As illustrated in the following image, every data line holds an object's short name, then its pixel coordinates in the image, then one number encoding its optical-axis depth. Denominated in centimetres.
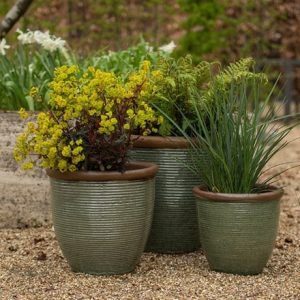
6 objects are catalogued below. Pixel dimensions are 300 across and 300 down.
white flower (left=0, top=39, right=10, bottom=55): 744
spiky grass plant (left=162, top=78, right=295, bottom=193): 515
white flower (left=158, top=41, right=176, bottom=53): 801
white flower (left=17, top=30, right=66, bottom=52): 730
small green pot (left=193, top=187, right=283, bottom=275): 504
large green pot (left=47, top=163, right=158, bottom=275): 498
